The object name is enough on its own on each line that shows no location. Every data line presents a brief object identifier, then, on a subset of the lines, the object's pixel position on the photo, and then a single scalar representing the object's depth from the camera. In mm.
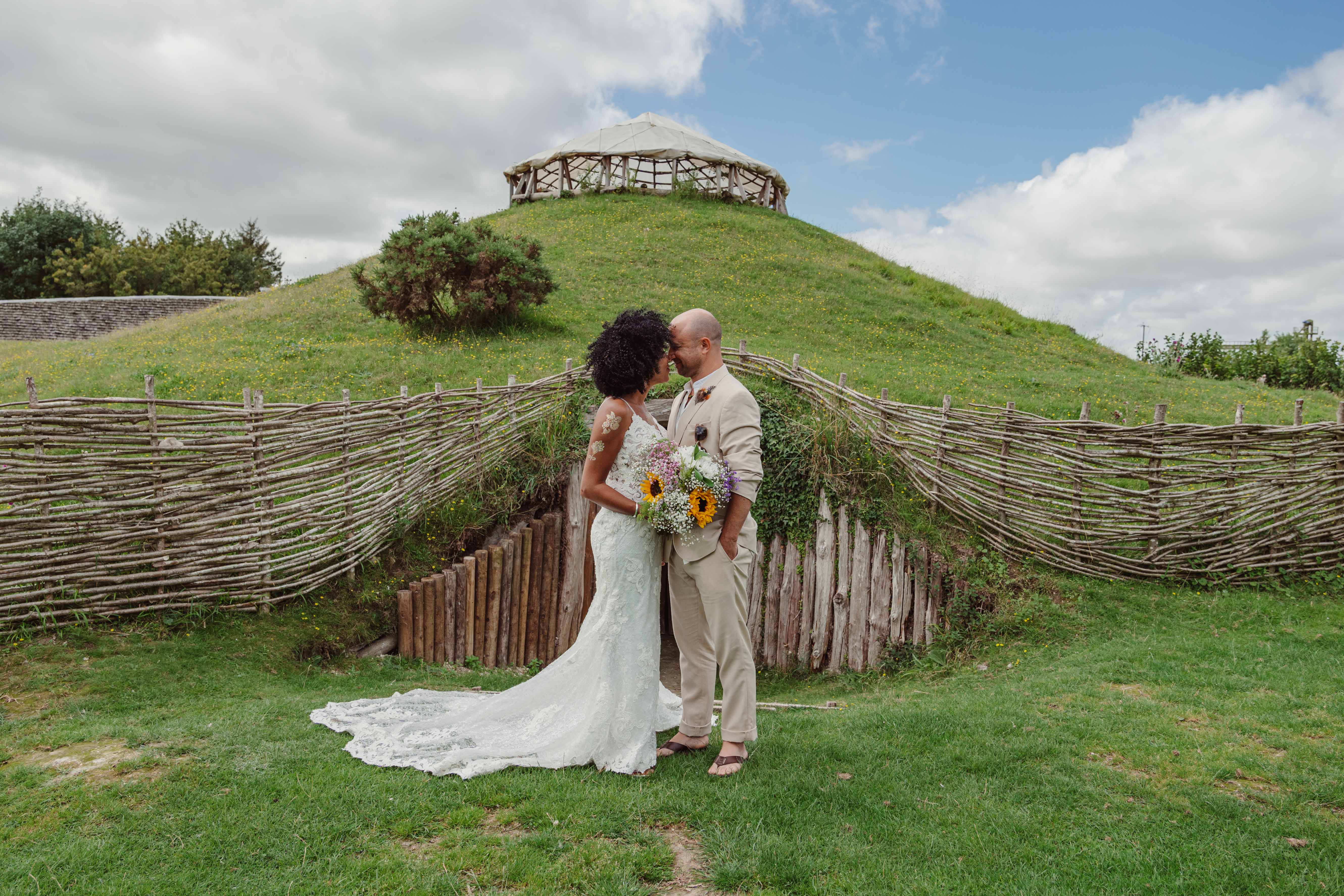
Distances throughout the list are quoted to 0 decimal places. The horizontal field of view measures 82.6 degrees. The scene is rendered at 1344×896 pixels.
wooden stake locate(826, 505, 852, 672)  6477
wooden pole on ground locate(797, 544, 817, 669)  6566
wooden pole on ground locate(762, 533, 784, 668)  6695
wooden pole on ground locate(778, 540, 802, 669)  6625
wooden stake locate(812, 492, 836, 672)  6520
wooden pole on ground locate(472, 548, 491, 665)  6395
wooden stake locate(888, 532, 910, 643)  6391
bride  3613
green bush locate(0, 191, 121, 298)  32938
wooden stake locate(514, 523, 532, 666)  6727
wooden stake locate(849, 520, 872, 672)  6441
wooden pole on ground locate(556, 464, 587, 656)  6906
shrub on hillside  13273
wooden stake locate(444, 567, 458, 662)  6238
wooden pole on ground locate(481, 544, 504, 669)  6473
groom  3686
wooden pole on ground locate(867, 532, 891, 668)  6414
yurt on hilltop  25578
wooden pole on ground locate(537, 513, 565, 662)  6953
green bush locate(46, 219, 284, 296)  31766
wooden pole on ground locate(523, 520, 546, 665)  6855
